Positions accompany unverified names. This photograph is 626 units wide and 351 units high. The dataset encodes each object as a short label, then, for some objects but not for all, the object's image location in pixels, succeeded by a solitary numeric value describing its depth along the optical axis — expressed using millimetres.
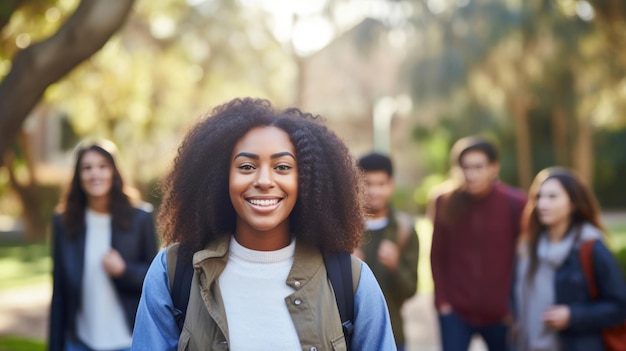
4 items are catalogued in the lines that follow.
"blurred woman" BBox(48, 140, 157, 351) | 5297
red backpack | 5012
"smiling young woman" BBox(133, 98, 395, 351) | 2752
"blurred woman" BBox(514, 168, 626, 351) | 4988
